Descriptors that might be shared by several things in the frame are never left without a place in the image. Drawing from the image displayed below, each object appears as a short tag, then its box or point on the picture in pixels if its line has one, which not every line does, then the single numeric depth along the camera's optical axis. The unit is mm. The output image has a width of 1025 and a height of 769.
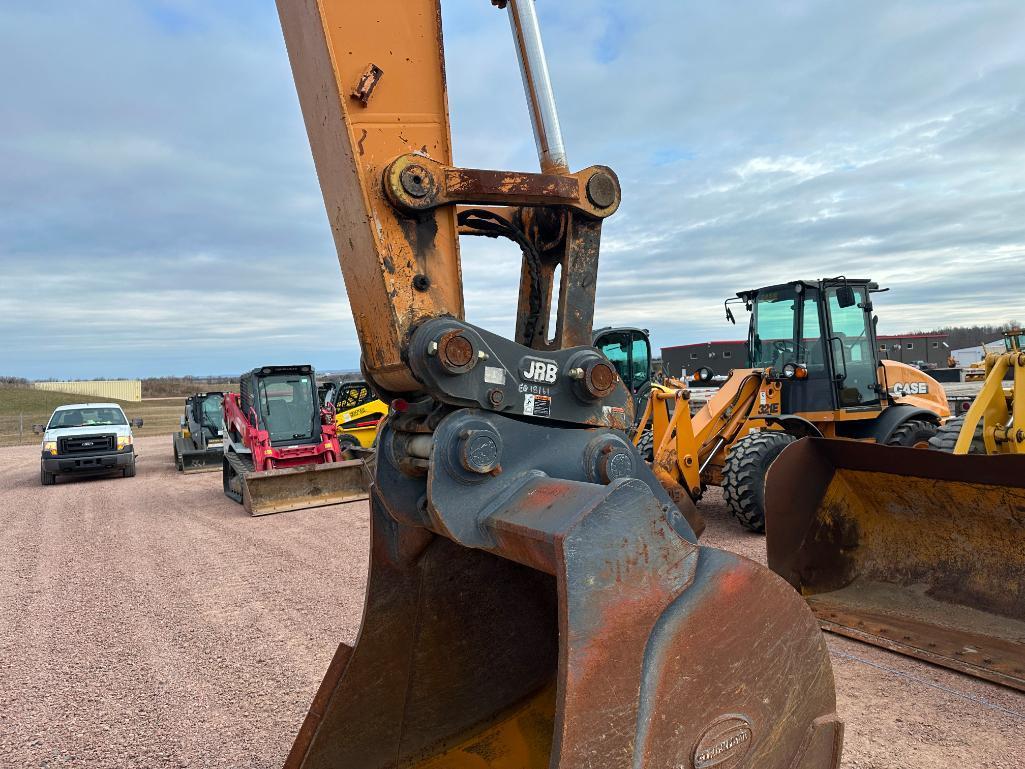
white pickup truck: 15383
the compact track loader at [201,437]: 18109
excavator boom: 1849
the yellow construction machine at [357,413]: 16469
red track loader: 11508
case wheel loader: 8008
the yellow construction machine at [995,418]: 5609
